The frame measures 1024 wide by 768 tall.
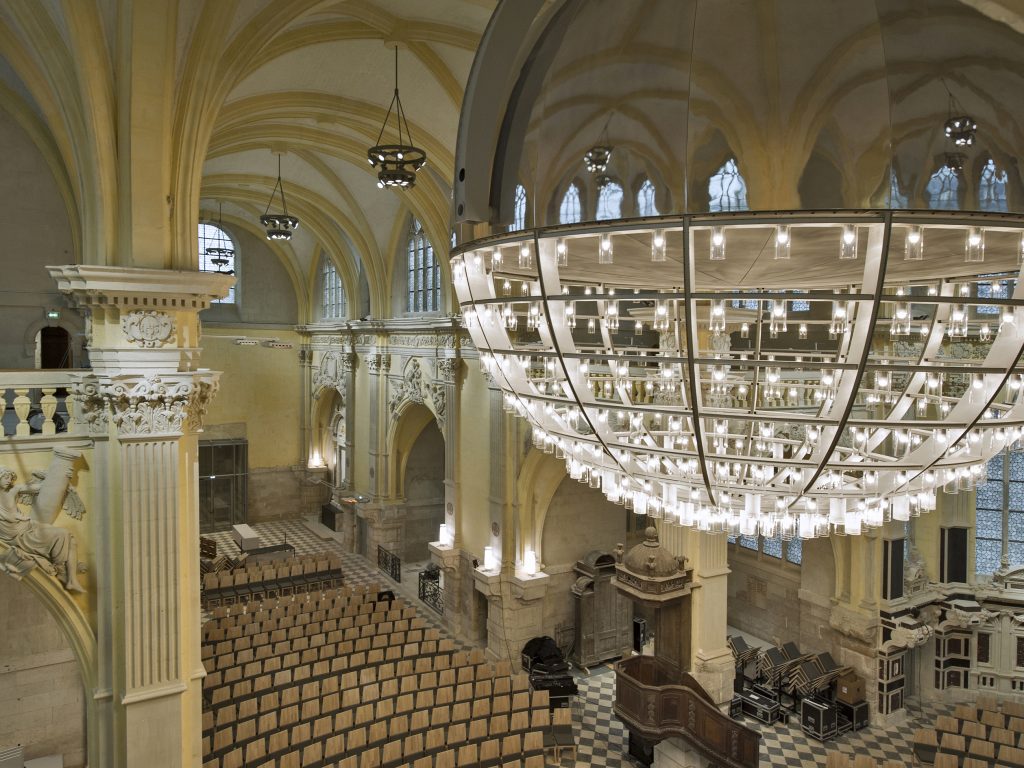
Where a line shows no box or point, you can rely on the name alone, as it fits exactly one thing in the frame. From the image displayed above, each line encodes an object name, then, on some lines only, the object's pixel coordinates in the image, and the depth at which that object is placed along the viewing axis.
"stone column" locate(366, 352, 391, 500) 19.62
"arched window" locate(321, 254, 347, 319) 23.62
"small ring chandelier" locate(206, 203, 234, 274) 20.04
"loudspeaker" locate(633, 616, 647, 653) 14.94
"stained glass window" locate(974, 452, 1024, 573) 12.91
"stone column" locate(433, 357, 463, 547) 16.03
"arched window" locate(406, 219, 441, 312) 17.66
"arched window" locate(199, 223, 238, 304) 23.89
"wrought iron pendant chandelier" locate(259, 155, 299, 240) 16.06
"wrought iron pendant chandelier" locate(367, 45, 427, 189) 9.88
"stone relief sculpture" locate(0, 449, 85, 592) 6.79
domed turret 10.68
